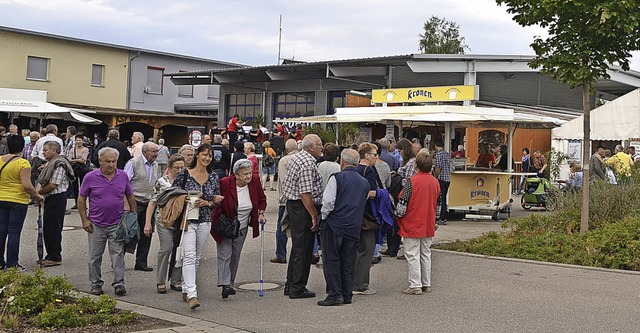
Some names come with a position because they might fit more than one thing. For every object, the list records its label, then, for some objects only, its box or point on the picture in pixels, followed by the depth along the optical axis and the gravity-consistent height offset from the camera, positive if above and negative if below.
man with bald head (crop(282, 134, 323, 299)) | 8.88 -0.23
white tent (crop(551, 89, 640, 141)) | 24.91 +2.41
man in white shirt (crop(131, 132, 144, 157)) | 13.41 +0.70
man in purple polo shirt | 9.03 -0.40
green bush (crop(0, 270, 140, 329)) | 7.25 -1.24
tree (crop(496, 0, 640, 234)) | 12.31 +2.56
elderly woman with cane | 8.97 -0.31
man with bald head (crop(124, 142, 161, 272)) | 10.84 -0.03
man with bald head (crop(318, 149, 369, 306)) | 8.73 -0.47
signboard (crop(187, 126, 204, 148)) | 23.36 +1.32
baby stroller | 20.98 +0.07
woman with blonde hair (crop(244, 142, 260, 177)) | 14.41 +0.63
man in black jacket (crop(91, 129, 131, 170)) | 14.27 +0.62
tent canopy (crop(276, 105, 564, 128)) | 17.61 +1.79
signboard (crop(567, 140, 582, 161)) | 26.11 +1.54
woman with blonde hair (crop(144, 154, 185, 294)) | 8.98 -0.69
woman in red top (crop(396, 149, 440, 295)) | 9.41 -0.41
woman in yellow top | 9.98 -0.24
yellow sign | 21.50 +2.86
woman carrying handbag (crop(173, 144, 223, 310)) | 8.35 -0.30
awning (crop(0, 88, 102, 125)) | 26.45 +2.42
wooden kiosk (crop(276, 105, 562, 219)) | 17.78 +0.47
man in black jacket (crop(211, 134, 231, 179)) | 14.12 +0.43
